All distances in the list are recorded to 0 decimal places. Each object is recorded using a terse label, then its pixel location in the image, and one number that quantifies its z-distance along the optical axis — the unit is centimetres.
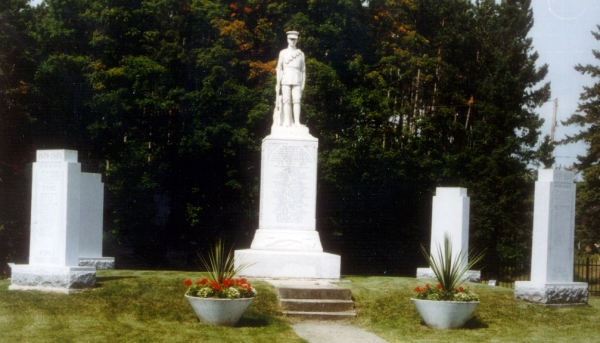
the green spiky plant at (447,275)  1432
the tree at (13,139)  3294
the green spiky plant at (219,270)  1355
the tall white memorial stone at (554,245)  1636
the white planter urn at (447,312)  1413
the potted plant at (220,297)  1330
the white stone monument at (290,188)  1880
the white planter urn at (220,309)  1326
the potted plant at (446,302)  1417
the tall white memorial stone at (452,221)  2058
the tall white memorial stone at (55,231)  1555
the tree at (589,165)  3828
